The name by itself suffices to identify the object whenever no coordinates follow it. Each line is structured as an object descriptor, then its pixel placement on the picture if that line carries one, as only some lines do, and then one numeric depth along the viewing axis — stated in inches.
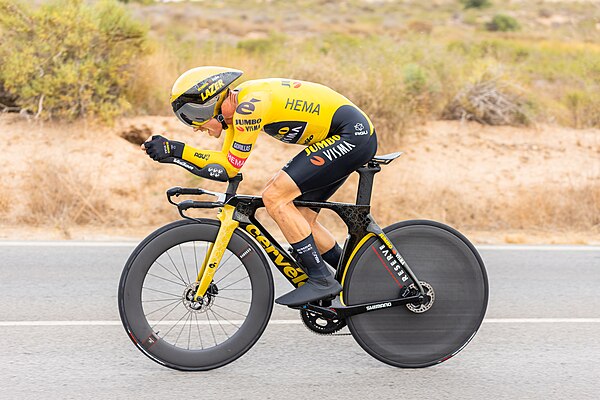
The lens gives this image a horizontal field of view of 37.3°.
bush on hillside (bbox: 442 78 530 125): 533.3
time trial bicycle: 193.2
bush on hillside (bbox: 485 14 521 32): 1696.1
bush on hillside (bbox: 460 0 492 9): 2187.5
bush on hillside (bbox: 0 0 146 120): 487.2
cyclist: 185.3
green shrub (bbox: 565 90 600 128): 549.6
